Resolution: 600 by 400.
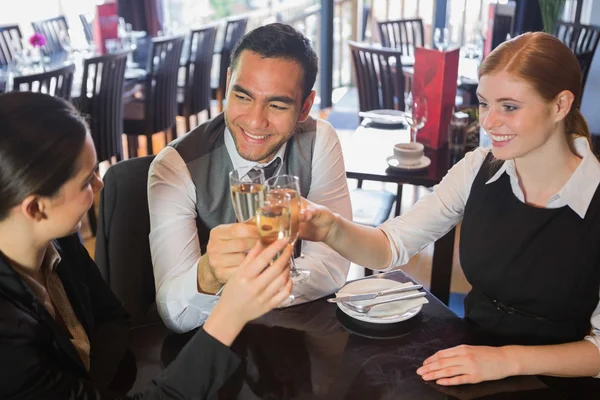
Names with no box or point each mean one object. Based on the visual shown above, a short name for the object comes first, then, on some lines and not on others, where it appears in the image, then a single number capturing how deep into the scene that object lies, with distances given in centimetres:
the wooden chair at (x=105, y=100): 359
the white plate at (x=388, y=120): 307
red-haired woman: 151
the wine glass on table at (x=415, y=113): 259
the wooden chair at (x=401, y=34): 516
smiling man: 155
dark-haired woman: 104
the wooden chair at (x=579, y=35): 448
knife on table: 141
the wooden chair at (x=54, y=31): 519
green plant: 491
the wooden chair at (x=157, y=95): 420
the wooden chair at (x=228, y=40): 527
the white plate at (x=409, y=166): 241
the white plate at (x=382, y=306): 136
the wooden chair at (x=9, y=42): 475
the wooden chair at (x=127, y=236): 161
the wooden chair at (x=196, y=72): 477
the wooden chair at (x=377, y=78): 385
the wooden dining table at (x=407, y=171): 234
